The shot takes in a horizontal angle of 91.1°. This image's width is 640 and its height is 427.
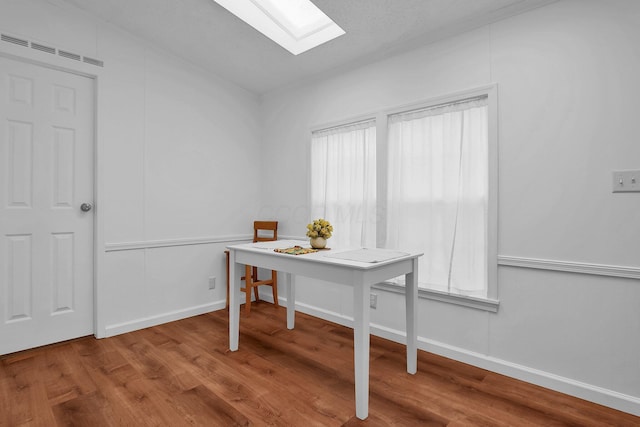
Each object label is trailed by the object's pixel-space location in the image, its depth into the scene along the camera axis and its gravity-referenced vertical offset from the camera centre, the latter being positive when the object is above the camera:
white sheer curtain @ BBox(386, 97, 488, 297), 2.25 +0.18
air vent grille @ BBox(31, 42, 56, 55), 2.32 +1.26
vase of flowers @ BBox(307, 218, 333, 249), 2.35 -0.13
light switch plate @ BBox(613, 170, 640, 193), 1.70 +0.19
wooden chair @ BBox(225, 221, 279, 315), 3.24 -0.63
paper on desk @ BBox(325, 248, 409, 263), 1.87 -0.26
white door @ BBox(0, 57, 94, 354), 2.29 +0.08
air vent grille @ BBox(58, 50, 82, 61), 2.44 +1.27
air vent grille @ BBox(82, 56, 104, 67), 2.55 +1.27
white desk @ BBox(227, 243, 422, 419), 1.66 -0.37
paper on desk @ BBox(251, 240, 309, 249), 2.41 -0.23
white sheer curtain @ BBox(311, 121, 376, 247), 2.85 +0.33
